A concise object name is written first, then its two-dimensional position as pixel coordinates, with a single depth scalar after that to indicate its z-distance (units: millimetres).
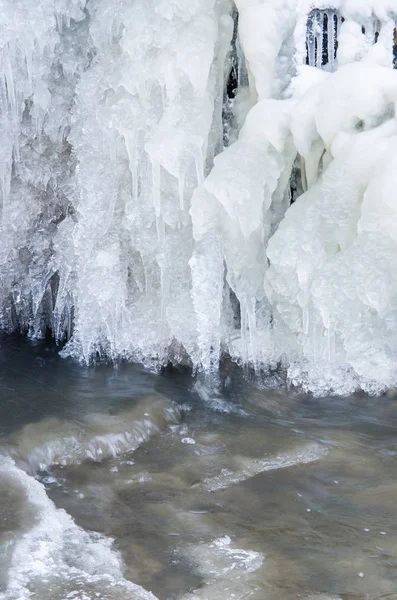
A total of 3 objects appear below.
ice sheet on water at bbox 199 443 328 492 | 4219
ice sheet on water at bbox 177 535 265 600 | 3227
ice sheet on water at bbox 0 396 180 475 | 4375
